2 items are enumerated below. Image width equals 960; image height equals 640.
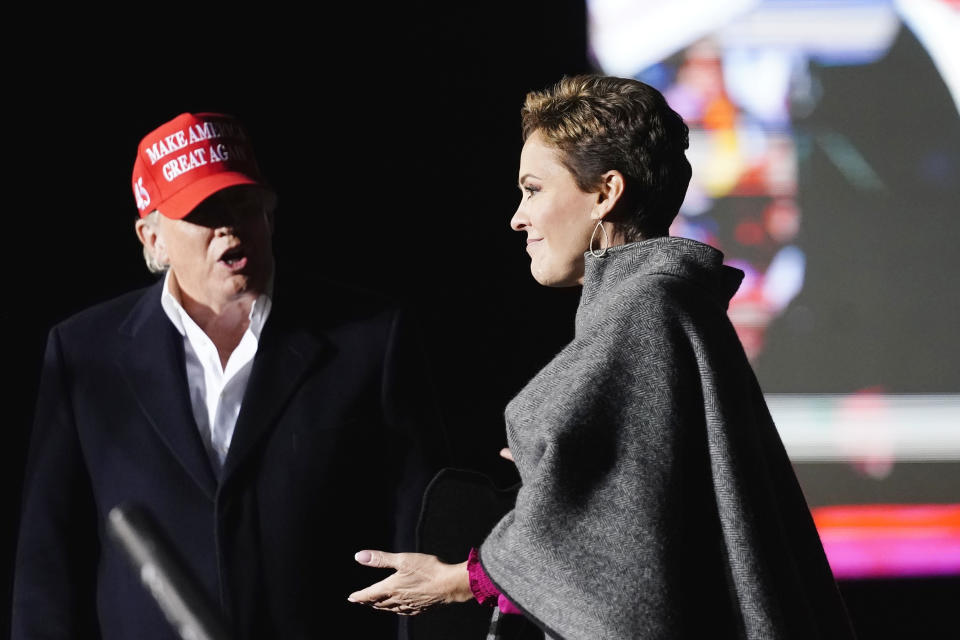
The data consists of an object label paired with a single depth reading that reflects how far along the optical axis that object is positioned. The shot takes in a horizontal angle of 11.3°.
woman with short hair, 5.52
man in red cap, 5.93
